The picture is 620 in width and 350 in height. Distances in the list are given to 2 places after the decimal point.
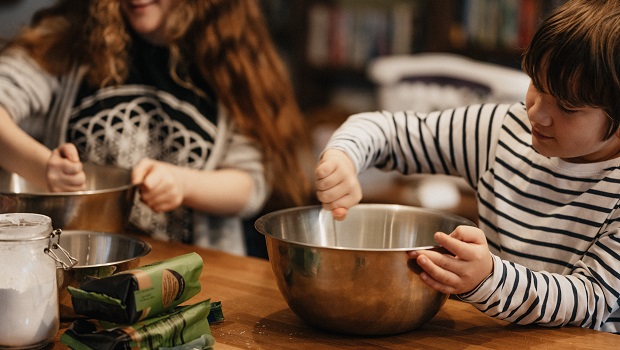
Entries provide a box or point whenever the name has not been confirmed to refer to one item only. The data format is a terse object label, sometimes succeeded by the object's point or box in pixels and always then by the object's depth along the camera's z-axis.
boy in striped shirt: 1.00
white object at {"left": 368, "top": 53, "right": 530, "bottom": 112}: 2.75
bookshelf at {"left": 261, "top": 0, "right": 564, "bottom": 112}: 3.50
